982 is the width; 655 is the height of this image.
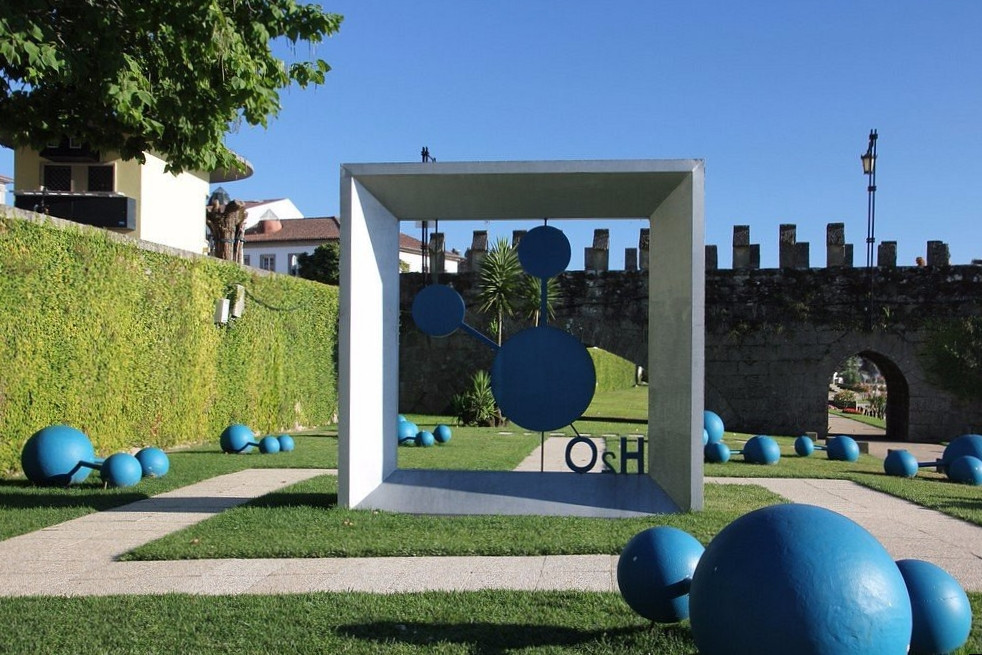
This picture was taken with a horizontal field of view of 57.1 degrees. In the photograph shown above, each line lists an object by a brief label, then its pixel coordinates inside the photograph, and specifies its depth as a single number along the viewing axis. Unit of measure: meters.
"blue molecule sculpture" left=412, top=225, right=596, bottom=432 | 9.23
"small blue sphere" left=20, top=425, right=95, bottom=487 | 9.79
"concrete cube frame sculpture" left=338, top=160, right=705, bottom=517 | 8.24
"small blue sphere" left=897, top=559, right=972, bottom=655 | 4.01
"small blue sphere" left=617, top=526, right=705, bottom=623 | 4.39
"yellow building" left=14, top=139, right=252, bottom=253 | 27.20
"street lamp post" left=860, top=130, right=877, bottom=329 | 22.28
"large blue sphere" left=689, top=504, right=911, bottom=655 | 3.23
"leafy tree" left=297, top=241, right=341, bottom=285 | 49.59
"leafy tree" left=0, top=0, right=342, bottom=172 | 7.80
